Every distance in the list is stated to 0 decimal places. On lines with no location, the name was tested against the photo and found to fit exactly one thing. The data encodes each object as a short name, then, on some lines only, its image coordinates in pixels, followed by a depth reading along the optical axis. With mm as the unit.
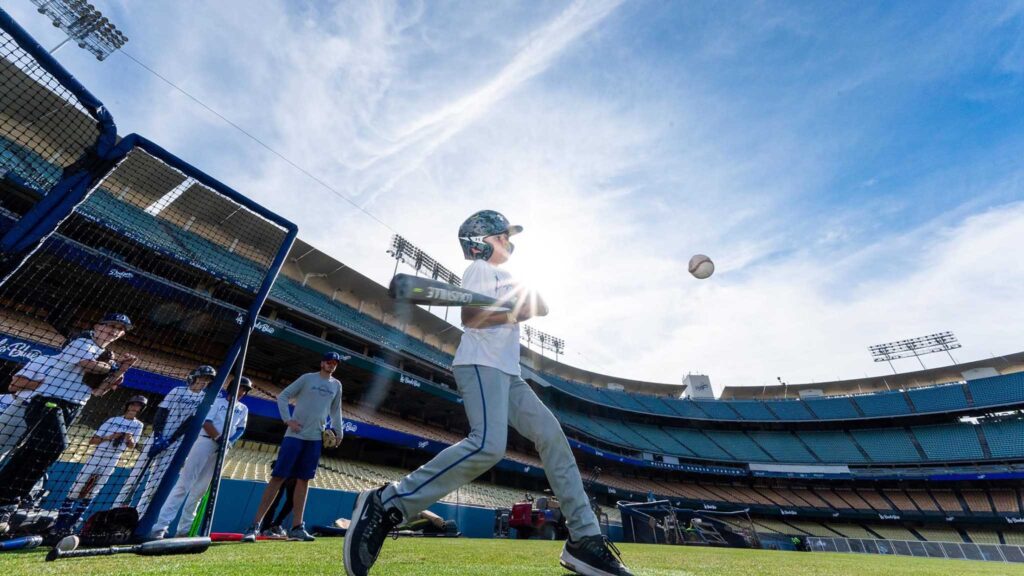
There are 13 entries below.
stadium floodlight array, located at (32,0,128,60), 14492
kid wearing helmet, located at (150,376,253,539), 3959
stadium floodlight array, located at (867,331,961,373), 38219
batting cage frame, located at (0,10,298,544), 2338
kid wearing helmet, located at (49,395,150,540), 3645
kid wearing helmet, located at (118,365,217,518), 3632
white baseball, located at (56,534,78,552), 2230
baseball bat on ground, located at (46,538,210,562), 2203
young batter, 1933
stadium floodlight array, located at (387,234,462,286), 27375
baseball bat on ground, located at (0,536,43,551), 2500
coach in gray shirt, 4113
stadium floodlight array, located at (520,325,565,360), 40938
